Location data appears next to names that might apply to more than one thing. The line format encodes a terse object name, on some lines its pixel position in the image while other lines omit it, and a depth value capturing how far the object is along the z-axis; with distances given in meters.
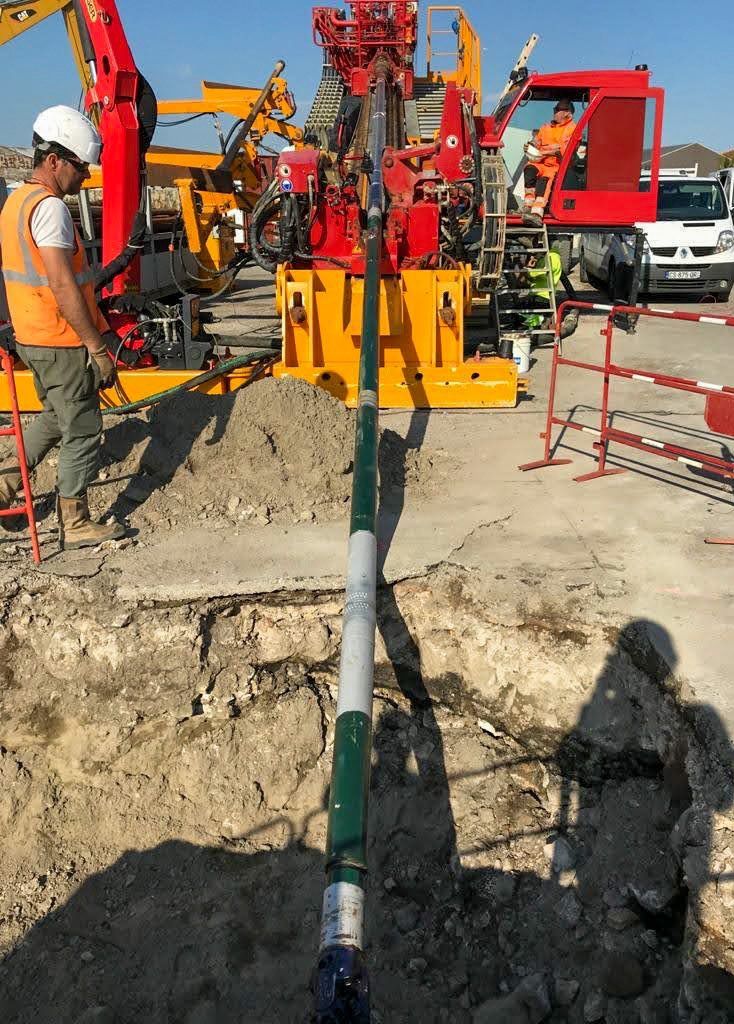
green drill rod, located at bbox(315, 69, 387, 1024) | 1.86
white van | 12.73
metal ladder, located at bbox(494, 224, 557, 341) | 9.69
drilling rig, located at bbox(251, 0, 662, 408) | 7.17
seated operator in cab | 10.60
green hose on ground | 6.04
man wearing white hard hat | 4.04
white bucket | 8.73
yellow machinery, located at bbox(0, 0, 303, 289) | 6.69
